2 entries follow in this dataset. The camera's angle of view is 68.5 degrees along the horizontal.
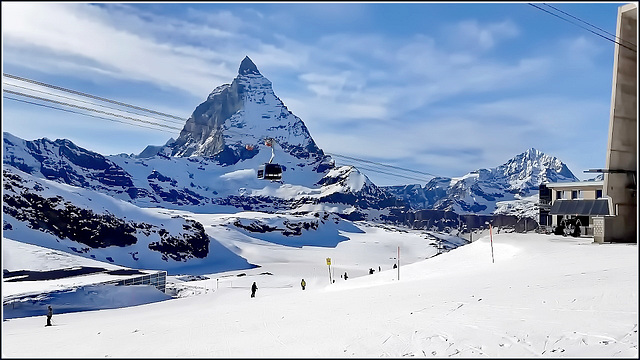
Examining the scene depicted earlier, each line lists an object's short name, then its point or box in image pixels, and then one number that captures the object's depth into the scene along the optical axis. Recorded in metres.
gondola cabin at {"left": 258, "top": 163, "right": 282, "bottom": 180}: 31.52
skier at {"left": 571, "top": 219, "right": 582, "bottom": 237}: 37.69
